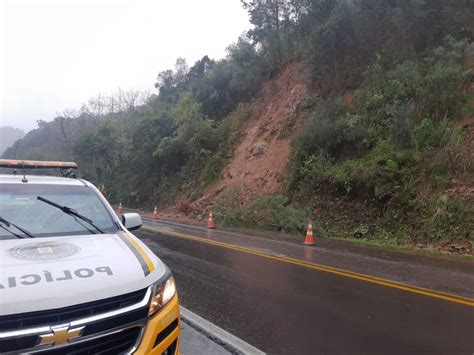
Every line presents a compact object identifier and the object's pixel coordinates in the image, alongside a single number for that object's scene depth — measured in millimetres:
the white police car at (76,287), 2305
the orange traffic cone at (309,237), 11906
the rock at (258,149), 23453
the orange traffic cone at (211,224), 16777
